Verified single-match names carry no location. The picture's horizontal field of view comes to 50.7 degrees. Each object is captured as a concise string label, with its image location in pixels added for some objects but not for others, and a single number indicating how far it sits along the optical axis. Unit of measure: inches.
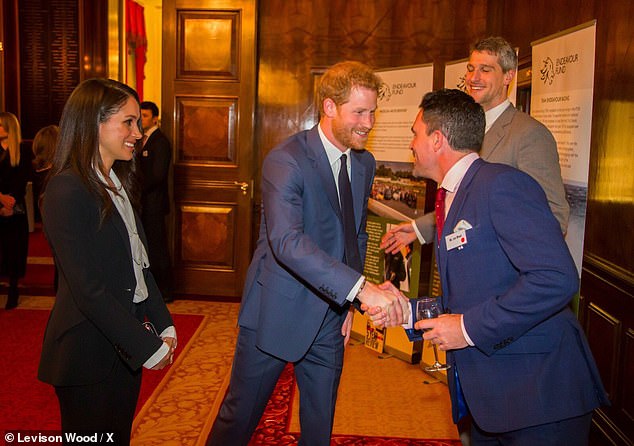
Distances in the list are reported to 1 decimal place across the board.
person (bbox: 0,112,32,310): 238.4
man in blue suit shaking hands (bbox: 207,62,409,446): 101.0
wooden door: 259.3
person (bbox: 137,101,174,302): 247.3
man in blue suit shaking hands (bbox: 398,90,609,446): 70.4
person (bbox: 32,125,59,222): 226.4
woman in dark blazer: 76.7
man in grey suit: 115.0
